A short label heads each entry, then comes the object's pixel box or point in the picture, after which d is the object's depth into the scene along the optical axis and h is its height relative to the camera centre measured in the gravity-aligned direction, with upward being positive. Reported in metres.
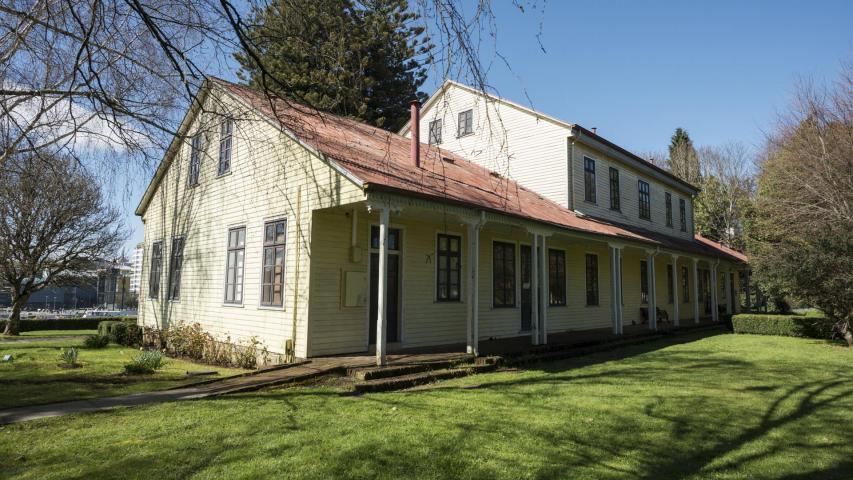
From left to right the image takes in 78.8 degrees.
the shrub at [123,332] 16.59 -1.30
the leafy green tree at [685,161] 43.69 +11.71
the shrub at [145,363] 9.66 -1.32
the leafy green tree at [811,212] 14.11 +3.80
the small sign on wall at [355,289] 9.86 +0.10
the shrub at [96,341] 15.84 -1.50
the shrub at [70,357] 10.65 -1.35
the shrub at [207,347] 10.66 -1.24
